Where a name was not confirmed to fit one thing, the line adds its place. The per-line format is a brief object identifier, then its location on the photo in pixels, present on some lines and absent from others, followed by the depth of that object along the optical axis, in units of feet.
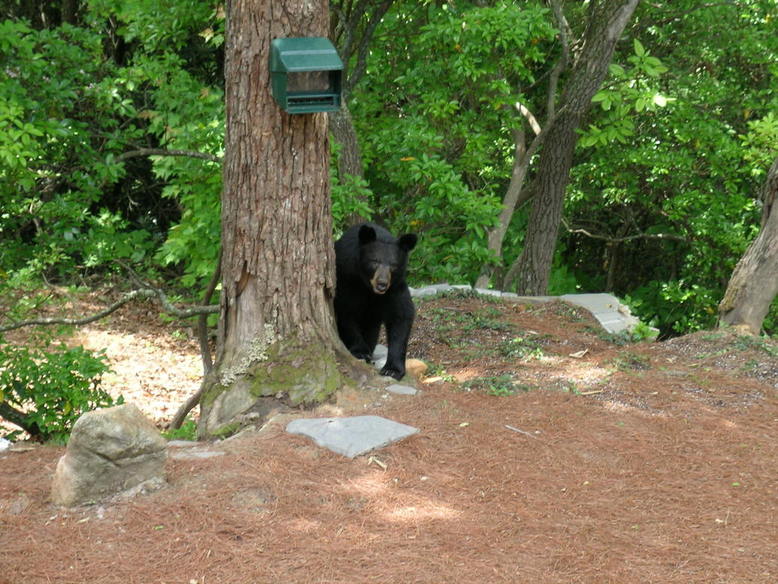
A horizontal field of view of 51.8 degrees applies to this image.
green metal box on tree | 16.72
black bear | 21.76
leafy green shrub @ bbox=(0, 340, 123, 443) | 22.45
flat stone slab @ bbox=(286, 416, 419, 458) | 15.80
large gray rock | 13.38
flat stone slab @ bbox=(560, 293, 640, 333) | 31.01
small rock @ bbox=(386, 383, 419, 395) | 19.43
